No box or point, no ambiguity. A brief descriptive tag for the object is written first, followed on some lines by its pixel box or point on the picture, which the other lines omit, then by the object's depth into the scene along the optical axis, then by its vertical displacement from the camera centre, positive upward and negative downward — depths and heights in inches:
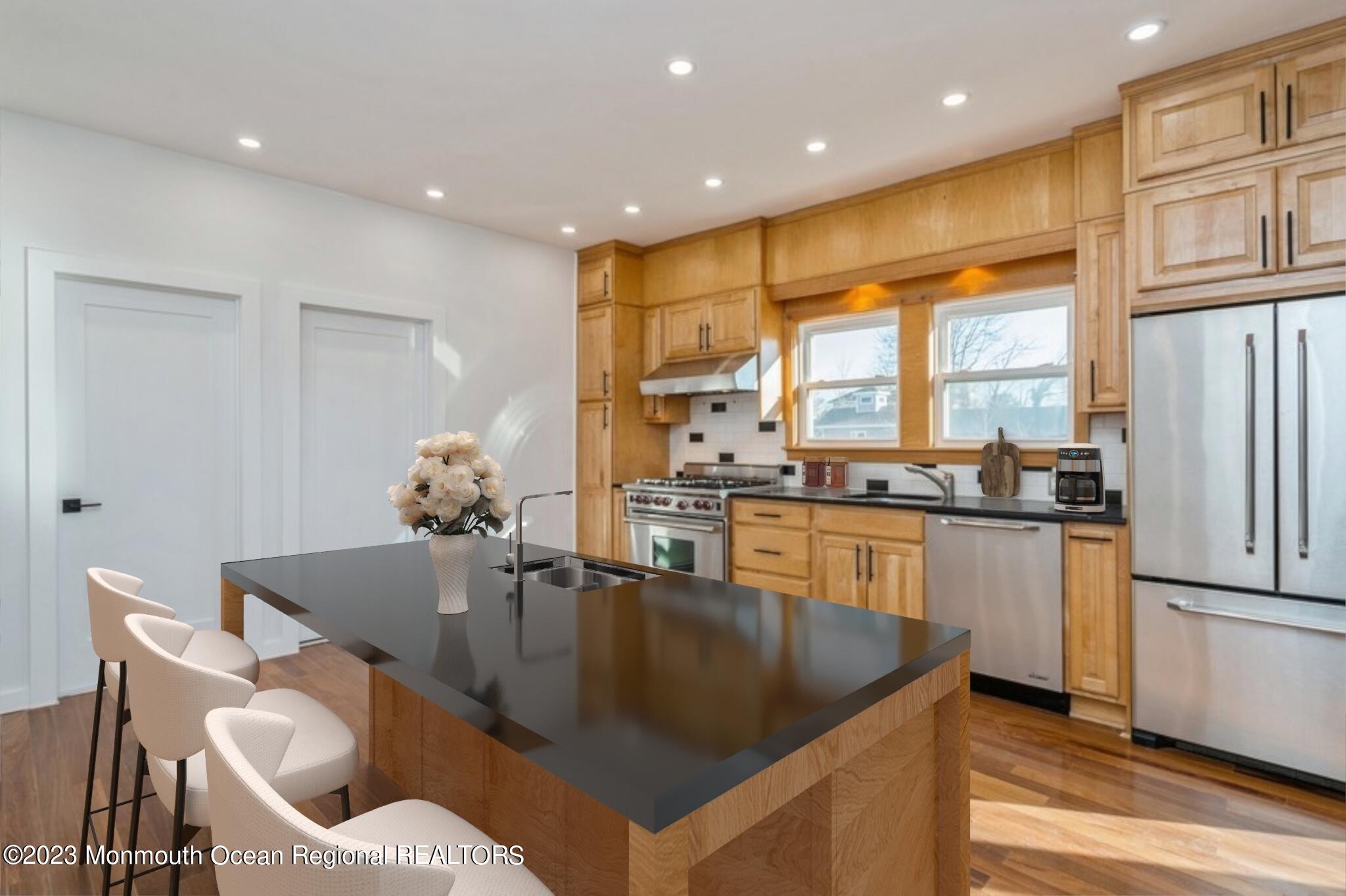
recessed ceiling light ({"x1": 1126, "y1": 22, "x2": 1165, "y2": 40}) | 99.0 +61.0
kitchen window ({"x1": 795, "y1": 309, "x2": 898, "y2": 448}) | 175.3 +17.6
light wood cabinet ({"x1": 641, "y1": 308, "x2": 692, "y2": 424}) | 209.2 +23.8
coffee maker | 126.9 -6.4
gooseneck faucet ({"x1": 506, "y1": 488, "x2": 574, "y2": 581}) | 79.1 -11.7
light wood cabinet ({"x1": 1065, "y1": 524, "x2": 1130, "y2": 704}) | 117.0 -29.0
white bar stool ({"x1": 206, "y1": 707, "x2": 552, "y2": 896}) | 28.8 -17.8
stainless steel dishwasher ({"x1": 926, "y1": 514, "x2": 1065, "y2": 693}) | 124.6 -27.6
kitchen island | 36.6 -16.6
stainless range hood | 181.6 +19.6
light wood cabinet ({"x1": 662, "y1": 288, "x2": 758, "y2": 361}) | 186.4 +34.9
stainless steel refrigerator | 97.5 -13.0
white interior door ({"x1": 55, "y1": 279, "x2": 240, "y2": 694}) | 133.3 +1.0
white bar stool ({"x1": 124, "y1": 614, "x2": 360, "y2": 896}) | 49.3 -22.5
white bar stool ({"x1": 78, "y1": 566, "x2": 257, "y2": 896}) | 66.2 -22.5
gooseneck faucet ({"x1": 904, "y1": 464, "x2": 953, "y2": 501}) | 155.6 -7.2
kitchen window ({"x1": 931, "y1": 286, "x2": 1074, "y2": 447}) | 147.7 +17.7
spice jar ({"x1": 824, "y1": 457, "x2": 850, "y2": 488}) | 178.1 -6.9
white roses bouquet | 64.6 -4.0
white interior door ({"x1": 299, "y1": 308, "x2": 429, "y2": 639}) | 163.5 +7.5
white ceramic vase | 66.1 -11.6
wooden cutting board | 149.4 -5.0
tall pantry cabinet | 205.8 +16.1
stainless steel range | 173.8 -18.8
